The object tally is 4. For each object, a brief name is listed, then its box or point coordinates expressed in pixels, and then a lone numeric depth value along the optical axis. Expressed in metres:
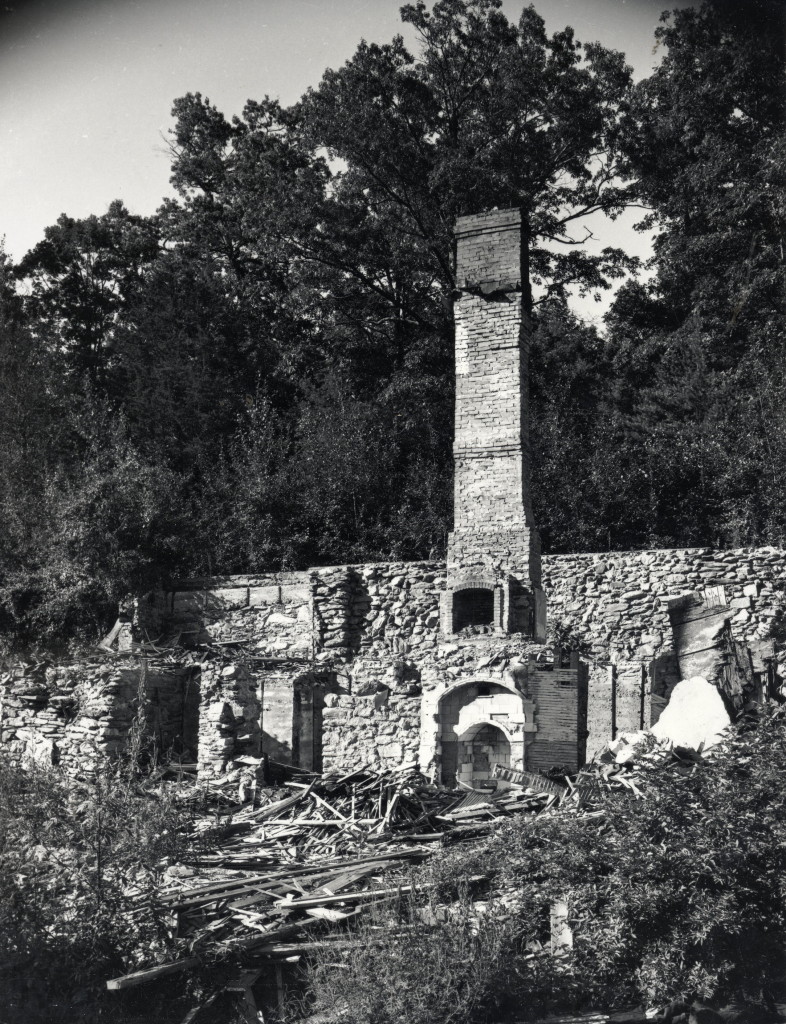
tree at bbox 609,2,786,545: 21.41
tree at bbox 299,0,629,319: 23.33
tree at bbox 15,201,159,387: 29.98
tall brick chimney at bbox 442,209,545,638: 16.80
